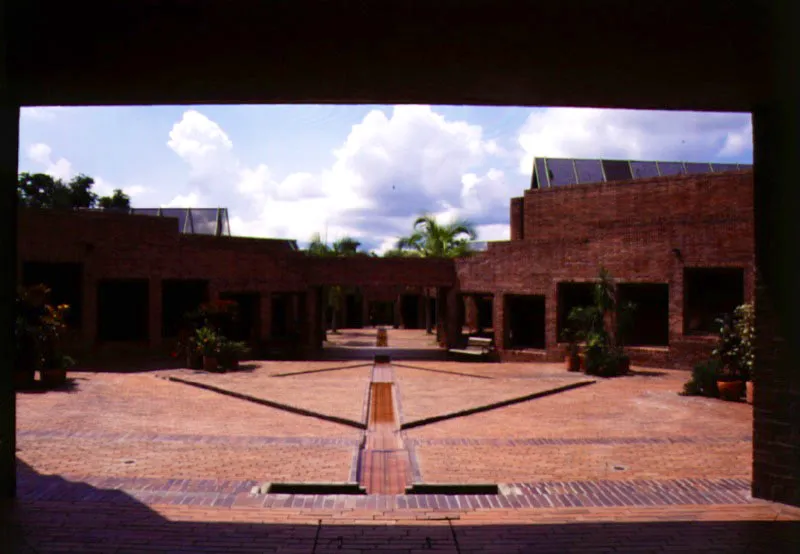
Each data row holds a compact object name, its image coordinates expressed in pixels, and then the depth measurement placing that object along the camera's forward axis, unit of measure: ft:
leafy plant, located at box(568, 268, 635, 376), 52.80
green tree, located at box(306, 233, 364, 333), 117.19
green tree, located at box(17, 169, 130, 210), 136.05
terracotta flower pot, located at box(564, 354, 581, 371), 55.67
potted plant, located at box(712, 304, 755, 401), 39.47
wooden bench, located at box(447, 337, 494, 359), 72.95
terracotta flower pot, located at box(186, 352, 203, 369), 53.78
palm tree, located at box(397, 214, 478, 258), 104.06
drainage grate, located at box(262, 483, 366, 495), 20.79
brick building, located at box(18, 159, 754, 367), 56.29
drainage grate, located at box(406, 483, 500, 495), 20.94
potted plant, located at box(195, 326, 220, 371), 52.75
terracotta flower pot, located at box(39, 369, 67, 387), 41.91
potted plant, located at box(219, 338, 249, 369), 53.62
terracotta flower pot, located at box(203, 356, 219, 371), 52.70
